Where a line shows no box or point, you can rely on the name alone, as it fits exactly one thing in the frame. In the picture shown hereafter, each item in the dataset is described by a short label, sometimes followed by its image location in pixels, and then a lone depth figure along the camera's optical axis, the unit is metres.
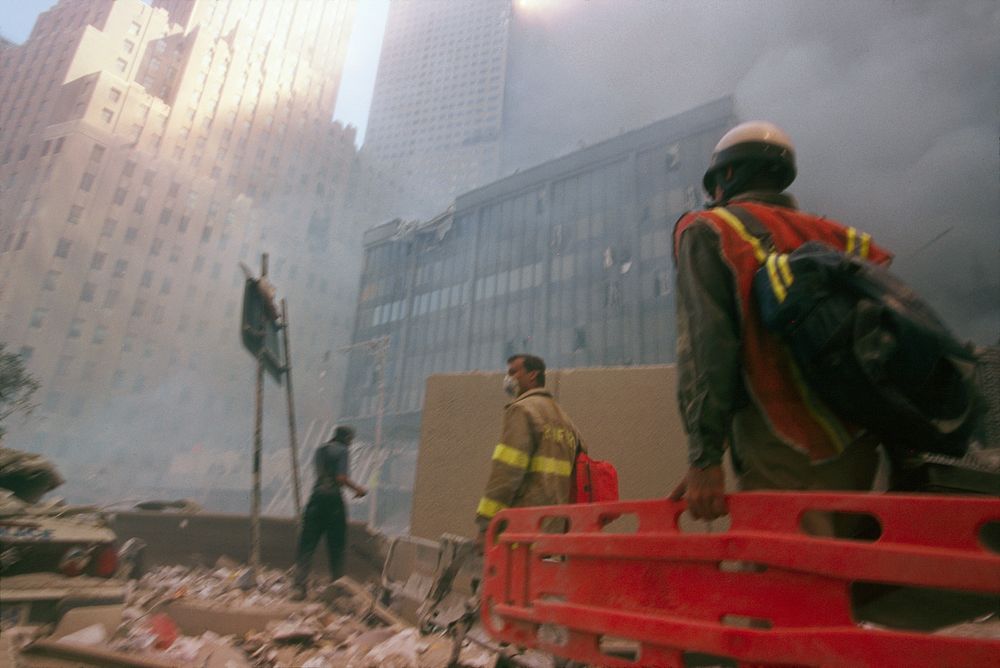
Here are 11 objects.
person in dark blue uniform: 4.57
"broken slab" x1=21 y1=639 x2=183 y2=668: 2.49
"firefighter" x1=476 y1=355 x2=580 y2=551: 2.49
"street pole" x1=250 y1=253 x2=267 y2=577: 4.43
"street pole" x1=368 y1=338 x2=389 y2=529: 17.83
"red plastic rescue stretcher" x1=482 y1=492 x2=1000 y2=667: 0.89
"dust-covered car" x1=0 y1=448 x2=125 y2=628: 2.59
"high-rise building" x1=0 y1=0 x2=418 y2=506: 34.75
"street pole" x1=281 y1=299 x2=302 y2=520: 5.37
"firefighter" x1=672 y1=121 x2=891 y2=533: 1.28
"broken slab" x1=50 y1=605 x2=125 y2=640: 2.63
